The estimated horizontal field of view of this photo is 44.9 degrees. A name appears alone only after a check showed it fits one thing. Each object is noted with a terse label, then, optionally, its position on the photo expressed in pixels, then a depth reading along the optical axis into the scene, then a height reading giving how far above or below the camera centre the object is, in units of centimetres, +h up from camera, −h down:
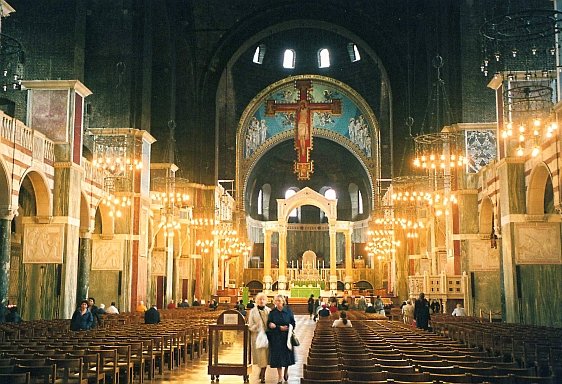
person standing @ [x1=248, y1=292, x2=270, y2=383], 1155 -70
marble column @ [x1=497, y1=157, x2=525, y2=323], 1975 +215
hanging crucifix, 4188 +1084
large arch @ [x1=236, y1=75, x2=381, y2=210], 4875 +1193
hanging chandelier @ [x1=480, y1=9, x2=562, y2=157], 1614 +531
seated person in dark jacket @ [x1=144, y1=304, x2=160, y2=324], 1734 -77
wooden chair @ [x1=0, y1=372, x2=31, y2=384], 680 -91
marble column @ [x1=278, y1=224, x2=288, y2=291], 4712 +183
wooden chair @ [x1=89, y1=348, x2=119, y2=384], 947 -102
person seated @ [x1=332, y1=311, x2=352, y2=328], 1675 -95
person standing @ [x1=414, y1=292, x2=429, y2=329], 1833 -77
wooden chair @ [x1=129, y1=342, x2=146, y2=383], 1080 -113
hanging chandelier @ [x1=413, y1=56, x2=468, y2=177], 2223 +623
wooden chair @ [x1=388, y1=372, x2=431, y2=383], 655 -89
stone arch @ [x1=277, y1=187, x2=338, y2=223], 4734 +571
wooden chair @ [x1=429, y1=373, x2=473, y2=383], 661 -91
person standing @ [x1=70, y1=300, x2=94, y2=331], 1469 -73
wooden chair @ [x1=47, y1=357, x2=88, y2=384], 842 -100
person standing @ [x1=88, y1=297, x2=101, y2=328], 1773 -68
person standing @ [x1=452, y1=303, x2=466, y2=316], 2237 -88
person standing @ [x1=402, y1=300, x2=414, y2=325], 2316 -94
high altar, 4447 +13
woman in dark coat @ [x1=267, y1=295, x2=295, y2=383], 1146 -89
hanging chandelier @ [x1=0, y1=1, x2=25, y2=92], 2180 +752
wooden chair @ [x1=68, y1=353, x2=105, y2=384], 895 -116
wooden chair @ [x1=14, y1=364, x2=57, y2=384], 759 -96
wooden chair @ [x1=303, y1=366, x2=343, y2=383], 689 -91
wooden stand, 1159 -100
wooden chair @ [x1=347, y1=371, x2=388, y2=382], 679 -91
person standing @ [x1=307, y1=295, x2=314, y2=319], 3413 -106
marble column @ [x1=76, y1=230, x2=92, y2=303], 2491 +80
